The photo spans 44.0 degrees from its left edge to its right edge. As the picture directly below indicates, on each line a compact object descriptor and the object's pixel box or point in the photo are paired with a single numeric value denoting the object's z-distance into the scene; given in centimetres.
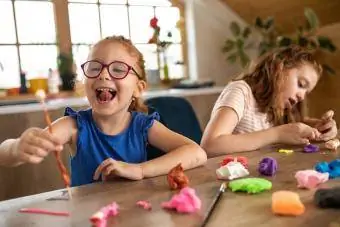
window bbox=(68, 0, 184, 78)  294
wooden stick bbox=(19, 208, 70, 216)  75
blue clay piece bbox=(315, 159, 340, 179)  91
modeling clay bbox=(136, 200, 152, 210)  76
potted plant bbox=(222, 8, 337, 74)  304
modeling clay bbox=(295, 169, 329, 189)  83
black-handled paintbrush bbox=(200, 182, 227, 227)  68
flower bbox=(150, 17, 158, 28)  315
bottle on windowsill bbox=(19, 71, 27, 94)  267
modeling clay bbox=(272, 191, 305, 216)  69
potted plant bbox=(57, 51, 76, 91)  277
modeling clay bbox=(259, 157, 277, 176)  95
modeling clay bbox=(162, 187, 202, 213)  73
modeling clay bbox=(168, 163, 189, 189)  88
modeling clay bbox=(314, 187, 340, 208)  72
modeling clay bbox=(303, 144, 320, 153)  121
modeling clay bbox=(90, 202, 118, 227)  67
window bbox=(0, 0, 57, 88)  265
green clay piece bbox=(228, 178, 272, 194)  82
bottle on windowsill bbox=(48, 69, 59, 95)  268
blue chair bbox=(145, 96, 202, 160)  184
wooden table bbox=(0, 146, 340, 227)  68
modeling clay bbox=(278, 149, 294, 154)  122
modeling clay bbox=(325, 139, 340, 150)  123
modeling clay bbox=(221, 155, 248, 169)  106
